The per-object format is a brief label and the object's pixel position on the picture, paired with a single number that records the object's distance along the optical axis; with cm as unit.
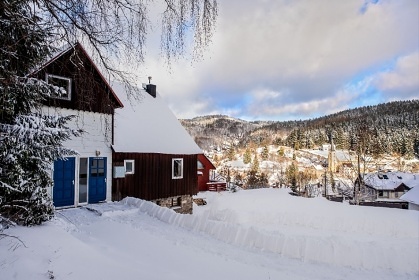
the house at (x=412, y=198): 3011
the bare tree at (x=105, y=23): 282
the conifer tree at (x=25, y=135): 363
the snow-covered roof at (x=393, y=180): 5394
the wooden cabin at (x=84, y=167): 1077
